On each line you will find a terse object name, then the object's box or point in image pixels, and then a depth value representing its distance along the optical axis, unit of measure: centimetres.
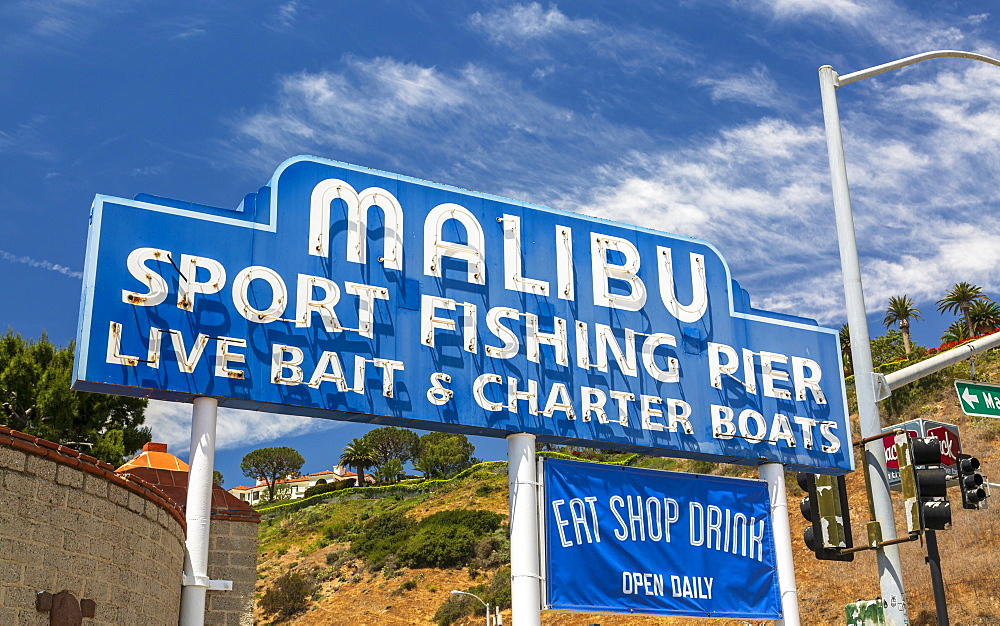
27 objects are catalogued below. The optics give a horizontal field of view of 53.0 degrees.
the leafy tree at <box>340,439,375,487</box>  10562
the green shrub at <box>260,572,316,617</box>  6631
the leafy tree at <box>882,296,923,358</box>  8200
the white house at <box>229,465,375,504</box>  12244
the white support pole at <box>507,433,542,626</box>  1371
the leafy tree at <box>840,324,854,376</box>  7143
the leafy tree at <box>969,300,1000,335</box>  7469
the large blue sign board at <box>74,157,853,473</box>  1234
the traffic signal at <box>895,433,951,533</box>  1079
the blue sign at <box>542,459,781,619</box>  1421
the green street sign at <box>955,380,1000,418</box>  1430
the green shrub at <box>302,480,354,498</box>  9900
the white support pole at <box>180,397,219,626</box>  1201
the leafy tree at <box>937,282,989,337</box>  7681
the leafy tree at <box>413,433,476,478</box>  10069
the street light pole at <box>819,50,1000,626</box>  1091
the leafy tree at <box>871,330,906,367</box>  7438
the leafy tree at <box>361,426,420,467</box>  11031
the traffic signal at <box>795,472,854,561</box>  1138
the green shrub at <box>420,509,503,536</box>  6969
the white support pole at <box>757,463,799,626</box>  1580
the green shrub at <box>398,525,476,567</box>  6738
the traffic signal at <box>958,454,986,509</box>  1266
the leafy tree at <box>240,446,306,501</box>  11731
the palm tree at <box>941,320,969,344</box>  7515
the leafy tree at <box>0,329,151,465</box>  3388
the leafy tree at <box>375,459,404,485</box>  10331
